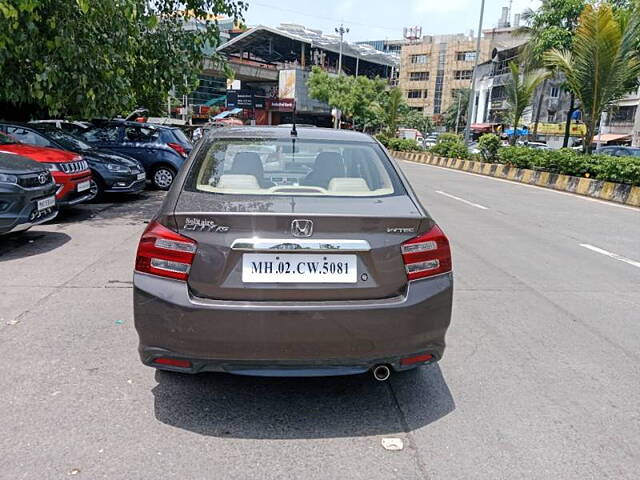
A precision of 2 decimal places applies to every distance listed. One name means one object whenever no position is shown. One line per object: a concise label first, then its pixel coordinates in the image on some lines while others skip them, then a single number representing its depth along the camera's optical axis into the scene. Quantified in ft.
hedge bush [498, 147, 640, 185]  45.98
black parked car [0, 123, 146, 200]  34.68
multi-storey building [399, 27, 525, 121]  271.08
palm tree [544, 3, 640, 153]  50.31
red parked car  27.63
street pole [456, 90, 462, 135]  244.63
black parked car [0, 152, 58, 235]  20.71
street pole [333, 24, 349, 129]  171.94
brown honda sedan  8.80
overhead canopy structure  227.20
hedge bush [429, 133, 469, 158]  89.10
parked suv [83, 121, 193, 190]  41.73
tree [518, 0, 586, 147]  74.59
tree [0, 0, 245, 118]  27.63
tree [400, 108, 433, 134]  256.52
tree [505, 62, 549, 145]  85.61
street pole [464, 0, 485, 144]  95.35
